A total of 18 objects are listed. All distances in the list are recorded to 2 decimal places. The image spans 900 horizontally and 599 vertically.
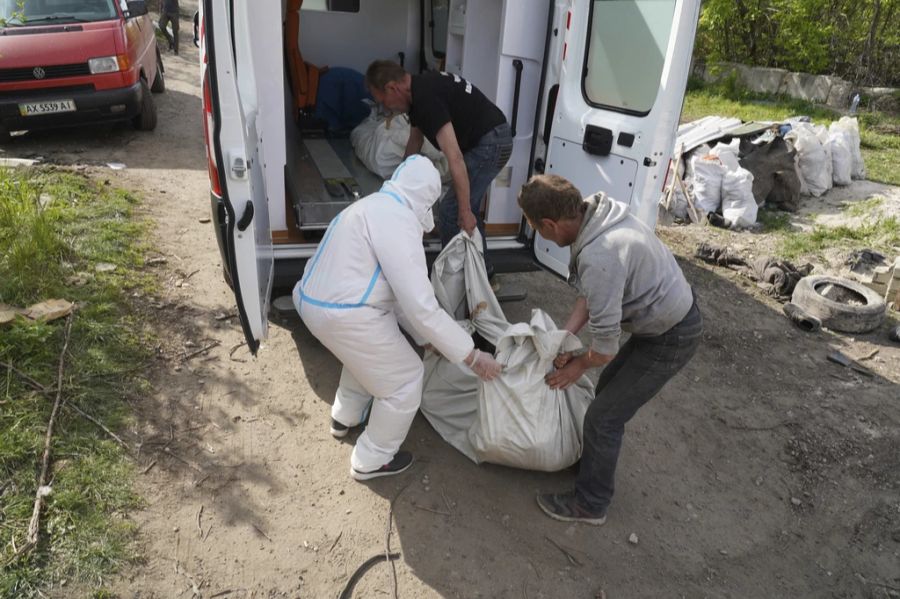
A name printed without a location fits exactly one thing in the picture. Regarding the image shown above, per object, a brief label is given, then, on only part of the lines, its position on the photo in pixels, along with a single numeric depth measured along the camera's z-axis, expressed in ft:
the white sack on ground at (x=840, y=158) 25.02
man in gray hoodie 7.44
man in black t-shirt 11.82
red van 20.06
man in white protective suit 8.15
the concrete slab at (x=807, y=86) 38.32
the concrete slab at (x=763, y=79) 40.88
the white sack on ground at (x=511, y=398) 9.05
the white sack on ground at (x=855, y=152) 25.90
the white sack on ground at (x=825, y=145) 24.70
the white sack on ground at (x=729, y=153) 22.21
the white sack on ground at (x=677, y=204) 22.82
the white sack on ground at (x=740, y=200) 21.72
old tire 15.42
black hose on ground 7.86
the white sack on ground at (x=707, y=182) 22.15
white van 8.87
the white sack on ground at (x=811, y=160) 24.27
